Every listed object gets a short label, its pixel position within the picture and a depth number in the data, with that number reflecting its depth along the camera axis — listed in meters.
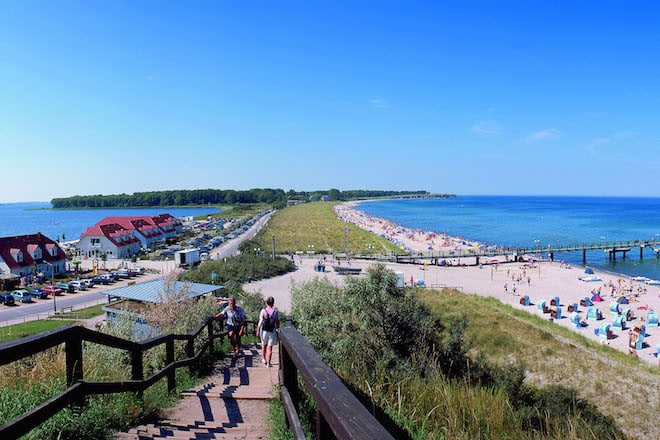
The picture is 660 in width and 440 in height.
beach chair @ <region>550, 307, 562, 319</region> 29.47
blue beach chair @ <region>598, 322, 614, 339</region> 24.75
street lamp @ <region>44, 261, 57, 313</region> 42.44
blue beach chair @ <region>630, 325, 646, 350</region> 23.06
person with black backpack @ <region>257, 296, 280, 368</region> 7.33
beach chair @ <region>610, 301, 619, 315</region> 30.44
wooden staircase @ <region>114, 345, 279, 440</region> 3.90
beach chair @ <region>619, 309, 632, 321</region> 29.11
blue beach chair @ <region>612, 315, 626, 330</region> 27.00
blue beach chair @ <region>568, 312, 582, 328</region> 27.72
